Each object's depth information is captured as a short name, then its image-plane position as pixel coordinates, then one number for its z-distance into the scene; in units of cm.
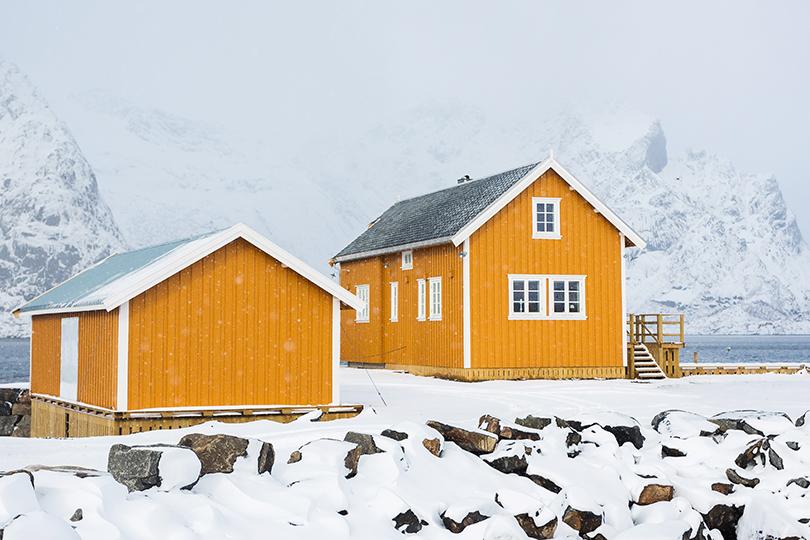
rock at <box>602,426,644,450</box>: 1650
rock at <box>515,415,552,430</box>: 1641
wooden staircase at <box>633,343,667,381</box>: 3105
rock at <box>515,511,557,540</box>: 1301
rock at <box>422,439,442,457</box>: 1427
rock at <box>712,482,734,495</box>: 1494
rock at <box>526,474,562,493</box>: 1430
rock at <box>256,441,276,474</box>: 1295
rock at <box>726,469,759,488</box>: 1527
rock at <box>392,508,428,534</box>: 1237
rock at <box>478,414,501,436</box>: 1559
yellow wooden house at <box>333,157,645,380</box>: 2902
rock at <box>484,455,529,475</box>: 1455
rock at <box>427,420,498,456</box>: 1483
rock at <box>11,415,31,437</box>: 2608
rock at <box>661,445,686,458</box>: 1620
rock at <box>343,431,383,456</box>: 1381
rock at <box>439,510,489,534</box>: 1252
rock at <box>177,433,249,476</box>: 1270
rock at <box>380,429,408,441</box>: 1439
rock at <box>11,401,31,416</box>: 2656
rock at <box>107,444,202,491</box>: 1193
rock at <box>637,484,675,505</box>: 1447
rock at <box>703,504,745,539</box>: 1438
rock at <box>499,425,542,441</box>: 1556
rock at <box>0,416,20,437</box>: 2638
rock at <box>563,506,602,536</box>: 1337
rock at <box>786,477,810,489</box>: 1495
